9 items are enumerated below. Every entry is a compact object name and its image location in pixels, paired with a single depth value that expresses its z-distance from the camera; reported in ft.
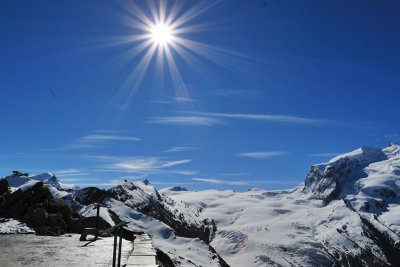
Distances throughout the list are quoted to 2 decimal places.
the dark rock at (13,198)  111.90
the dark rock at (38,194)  114.01
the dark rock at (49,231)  95.48
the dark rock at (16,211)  107.86
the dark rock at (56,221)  101.73
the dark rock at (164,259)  91.74
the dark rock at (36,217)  101.50
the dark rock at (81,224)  106.11
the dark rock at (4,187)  128.26
